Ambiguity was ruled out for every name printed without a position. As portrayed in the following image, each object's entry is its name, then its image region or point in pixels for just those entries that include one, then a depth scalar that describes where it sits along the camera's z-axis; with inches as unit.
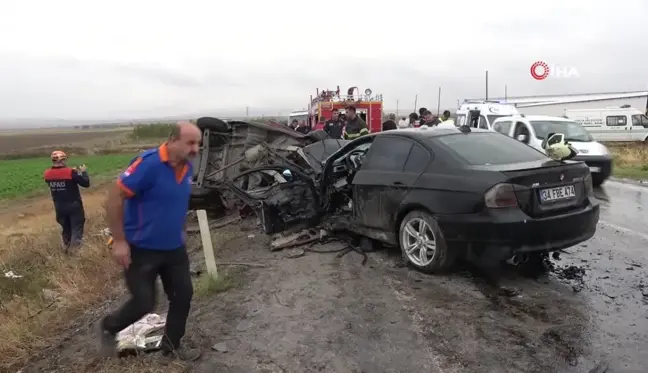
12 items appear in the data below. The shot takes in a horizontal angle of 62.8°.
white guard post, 201.3
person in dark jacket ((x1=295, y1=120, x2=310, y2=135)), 721.0
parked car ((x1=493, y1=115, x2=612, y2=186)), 426.9
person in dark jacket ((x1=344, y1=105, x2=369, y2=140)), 392.2
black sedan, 172.4
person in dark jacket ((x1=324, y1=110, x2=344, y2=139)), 474.0
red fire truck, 756.5
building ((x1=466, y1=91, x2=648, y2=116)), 1134.4
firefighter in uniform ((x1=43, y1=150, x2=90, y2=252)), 335.0
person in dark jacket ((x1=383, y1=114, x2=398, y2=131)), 462.3
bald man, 123.6
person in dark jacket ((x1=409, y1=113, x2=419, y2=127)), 484.3
